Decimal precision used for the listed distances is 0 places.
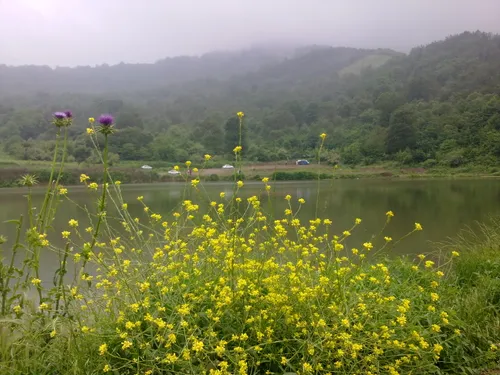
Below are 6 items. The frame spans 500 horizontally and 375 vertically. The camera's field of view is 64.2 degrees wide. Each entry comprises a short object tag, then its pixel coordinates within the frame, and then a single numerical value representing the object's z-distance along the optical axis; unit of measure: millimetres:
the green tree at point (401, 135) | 48188
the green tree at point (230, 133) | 50581
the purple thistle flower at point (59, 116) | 2727
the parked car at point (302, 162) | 37481
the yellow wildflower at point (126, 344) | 1781
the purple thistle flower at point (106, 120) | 2369
